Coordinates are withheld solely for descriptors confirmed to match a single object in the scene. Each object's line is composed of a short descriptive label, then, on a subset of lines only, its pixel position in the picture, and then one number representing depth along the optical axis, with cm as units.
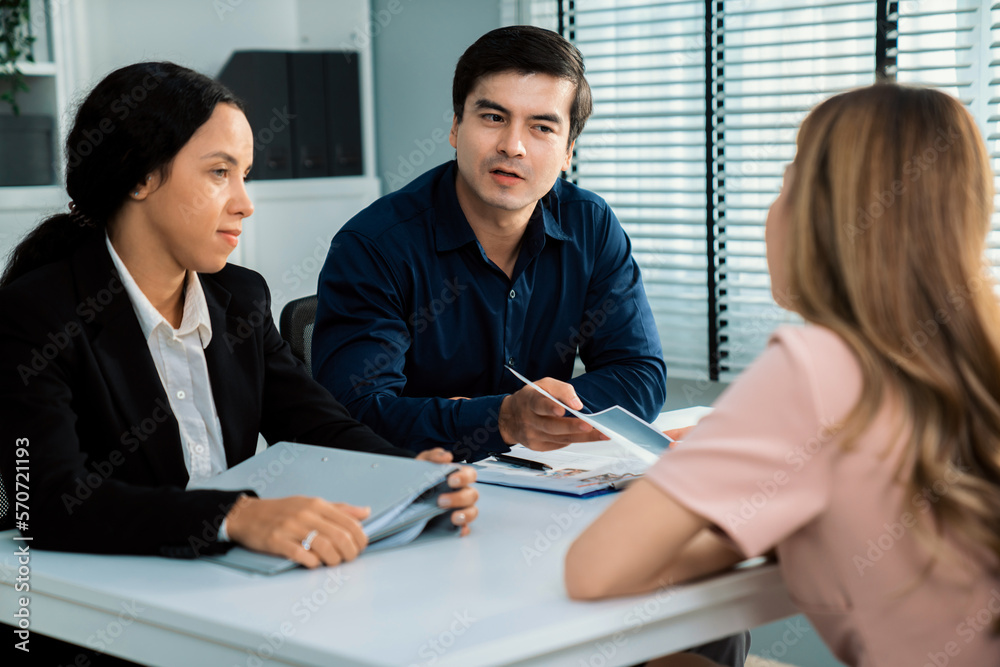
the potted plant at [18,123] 281
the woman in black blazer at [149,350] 111
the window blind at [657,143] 305
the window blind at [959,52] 244
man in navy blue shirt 184
